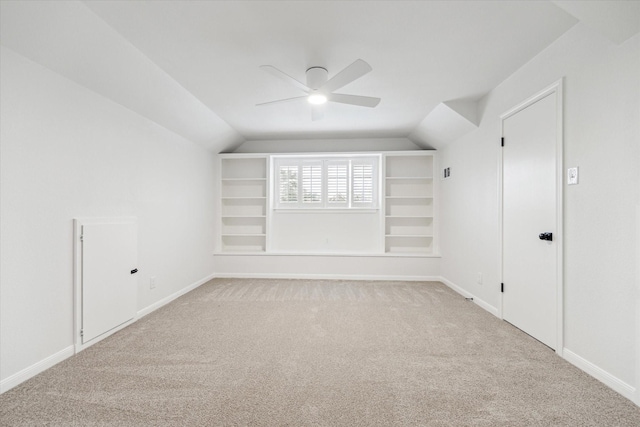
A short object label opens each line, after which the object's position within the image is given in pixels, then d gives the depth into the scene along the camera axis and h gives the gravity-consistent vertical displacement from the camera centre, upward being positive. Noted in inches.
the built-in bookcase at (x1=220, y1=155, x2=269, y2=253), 208.4 +6.7
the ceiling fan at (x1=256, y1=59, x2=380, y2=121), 87.3 +44.1
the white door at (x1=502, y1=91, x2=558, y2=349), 91.7 -1.5
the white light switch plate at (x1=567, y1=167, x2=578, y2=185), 82.0 +11.6
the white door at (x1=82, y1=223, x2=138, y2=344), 94.7 -23.5
